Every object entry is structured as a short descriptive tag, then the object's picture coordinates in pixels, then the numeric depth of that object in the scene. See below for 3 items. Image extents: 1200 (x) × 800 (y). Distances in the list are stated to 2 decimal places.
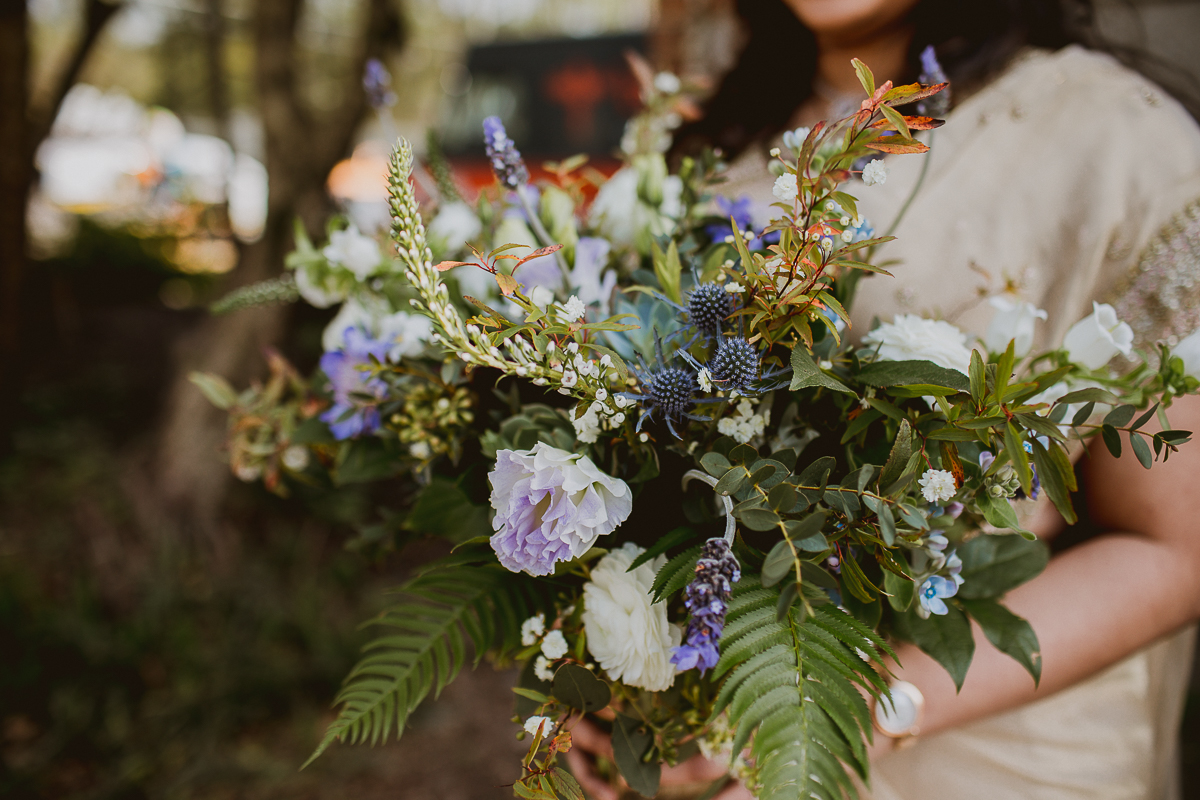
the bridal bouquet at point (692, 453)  0.56
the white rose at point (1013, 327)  0.72
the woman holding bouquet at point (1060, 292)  0.95
